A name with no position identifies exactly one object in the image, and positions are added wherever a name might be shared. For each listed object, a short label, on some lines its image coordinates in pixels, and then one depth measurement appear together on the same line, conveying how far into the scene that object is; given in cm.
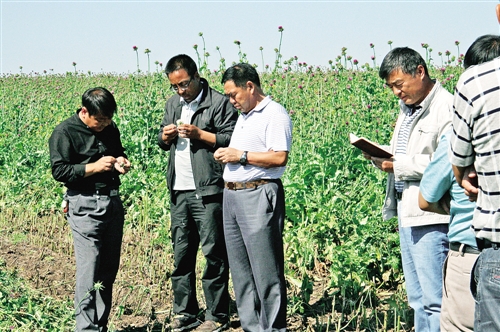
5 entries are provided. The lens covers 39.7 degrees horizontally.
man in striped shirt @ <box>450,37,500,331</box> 246
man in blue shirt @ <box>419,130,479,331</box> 300
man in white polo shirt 470
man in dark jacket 529
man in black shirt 485
